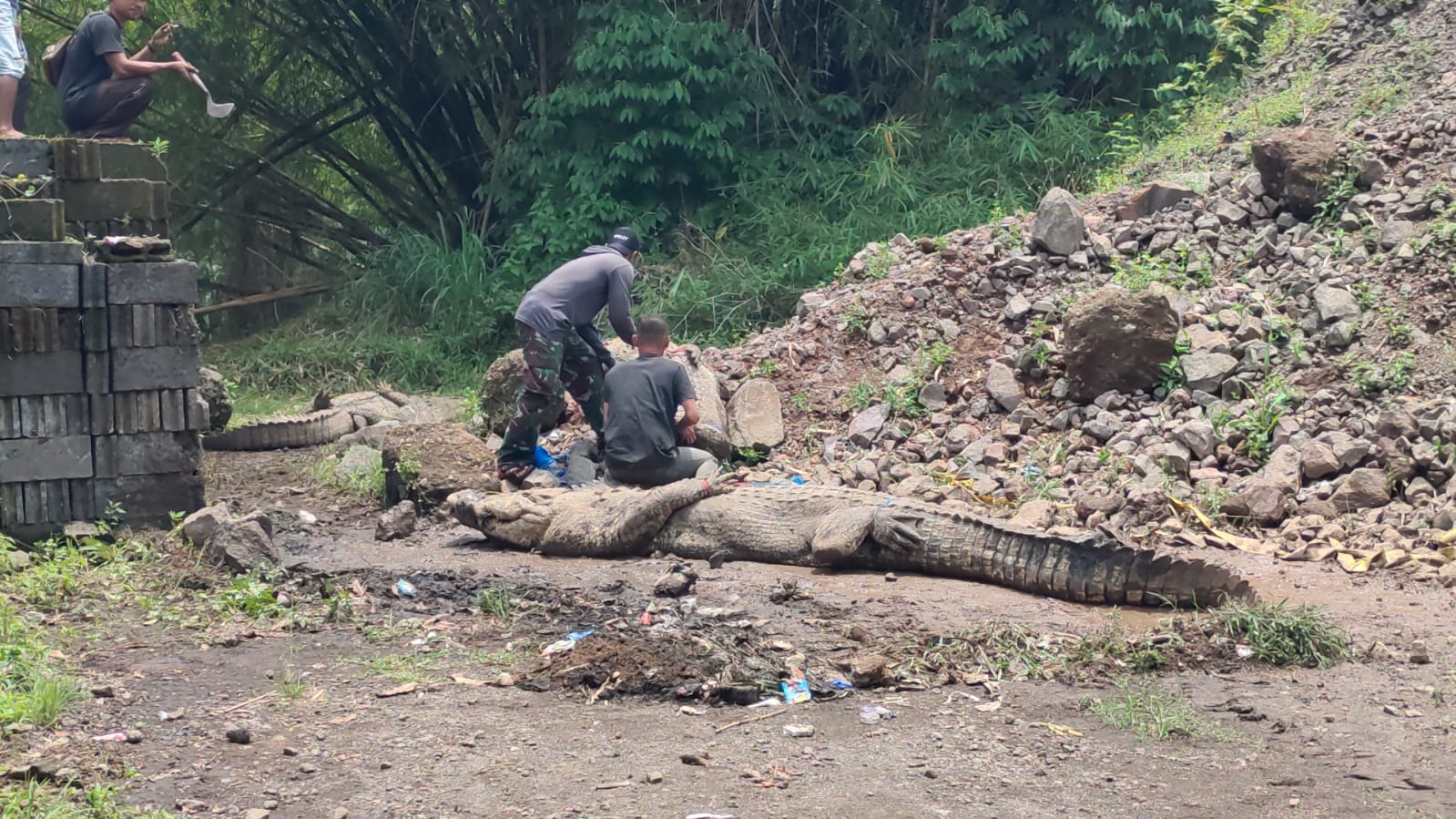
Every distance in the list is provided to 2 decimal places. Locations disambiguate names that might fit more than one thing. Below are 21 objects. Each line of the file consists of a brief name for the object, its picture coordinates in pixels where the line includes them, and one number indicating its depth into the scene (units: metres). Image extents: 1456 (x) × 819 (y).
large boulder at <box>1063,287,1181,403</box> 8.41
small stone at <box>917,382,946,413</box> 9.12
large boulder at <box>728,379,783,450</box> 9.12
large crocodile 5.87
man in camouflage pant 8.45
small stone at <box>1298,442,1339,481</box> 7.32
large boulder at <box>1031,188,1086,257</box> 9.84
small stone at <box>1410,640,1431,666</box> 5.05
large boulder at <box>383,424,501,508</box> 8.24
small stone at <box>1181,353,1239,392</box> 8.32
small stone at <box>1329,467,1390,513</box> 7.08
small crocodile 10.80
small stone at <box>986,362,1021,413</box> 8.88
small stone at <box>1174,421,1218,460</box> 7.76
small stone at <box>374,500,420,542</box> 7.70
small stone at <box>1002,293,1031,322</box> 9.62
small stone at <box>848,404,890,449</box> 8.95
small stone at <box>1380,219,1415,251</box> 8.95
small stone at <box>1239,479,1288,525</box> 7.14
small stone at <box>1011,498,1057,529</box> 7.21
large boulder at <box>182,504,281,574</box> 6.47
